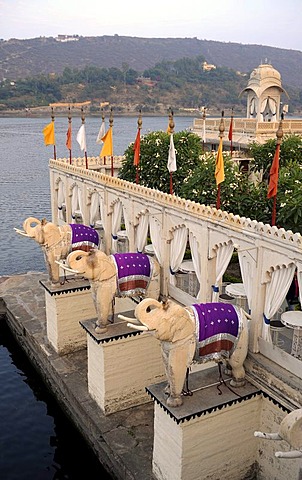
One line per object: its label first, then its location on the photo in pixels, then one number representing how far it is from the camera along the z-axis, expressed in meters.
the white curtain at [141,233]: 16.06
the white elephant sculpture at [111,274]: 13.44
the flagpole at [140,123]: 16.89
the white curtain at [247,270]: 11.71
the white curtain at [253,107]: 36.84
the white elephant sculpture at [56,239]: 16.67
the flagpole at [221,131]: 13.15
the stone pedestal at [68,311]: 16.91
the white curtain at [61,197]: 23.16
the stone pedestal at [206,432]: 10.49
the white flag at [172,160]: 15.76
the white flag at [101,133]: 20.80
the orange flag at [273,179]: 11.95
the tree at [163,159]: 25.12
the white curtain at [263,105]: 36.19
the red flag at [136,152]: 17.91
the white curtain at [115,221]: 17.77
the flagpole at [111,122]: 18.75
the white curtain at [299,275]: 10.27
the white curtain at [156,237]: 15.21
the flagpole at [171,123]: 15.10
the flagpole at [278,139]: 11.52
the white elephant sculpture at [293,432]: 7.71
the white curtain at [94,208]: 19.66
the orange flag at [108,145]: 19.49
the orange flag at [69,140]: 22.73
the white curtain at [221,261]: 12.59
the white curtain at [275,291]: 10.93
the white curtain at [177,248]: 14.32
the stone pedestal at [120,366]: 13.63
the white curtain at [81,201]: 20.48
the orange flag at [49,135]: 22.40
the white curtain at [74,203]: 21.75
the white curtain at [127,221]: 16.92
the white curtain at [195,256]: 13.59
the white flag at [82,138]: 21.63
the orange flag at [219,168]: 13.42
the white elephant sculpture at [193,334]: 10.14
